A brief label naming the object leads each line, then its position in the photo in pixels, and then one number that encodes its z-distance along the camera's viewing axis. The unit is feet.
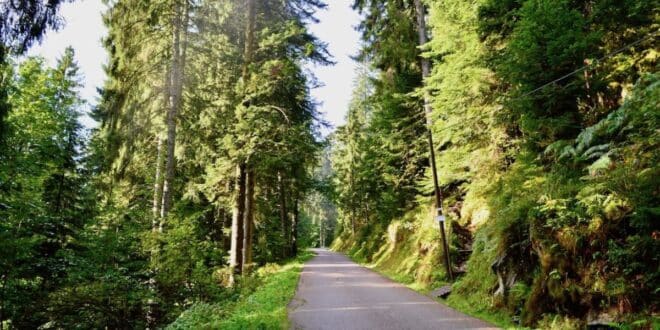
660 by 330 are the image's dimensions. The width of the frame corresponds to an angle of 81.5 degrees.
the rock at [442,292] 35.65
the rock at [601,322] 18.20
